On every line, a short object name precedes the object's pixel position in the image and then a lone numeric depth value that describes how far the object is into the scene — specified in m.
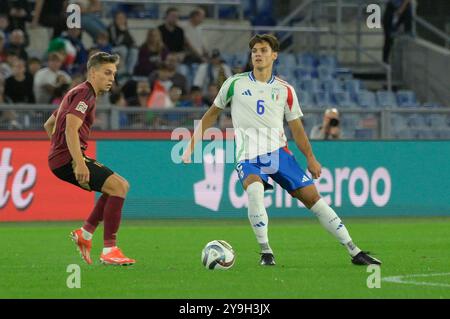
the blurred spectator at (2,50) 23.17
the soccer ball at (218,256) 11.58
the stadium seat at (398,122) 22.00
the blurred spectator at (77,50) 23.39
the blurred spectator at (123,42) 24.52
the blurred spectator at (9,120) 20.11
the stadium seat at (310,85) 26.67
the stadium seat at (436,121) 22.08
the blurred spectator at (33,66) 22.19
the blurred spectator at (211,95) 23.61
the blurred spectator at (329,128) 21.08
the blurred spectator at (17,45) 23.20
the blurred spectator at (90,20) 24.77
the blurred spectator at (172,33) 25.25
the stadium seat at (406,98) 27.72
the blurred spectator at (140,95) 22.77
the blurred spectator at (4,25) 24.10
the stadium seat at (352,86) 27.16
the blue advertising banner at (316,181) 20.52
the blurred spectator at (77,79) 21.97
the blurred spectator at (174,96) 22.98
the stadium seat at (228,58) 26.50
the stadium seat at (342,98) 26.79
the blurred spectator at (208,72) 24.58
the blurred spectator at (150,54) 24.47
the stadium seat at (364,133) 21.98
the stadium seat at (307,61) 27.67
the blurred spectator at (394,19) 28.09
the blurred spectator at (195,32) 25.98
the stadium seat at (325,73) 27.52
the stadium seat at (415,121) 21.98
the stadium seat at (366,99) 26.89
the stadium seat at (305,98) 25.85
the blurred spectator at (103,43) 23.66
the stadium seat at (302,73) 27.02
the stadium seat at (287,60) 27.06
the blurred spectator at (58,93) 21.78
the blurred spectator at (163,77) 23.41
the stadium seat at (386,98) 27.17
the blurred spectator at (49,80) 21.94
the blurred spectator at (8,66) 22.48
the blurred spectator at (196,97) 23.34
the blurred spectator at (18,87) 21.81
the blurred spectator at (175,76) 23.76
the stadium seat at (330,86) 27.05
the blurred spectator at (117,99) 22.42
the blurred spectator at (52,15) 24.34
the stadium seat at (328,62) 28.08
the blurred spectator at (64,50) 23.12
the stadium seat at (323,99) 26.47
